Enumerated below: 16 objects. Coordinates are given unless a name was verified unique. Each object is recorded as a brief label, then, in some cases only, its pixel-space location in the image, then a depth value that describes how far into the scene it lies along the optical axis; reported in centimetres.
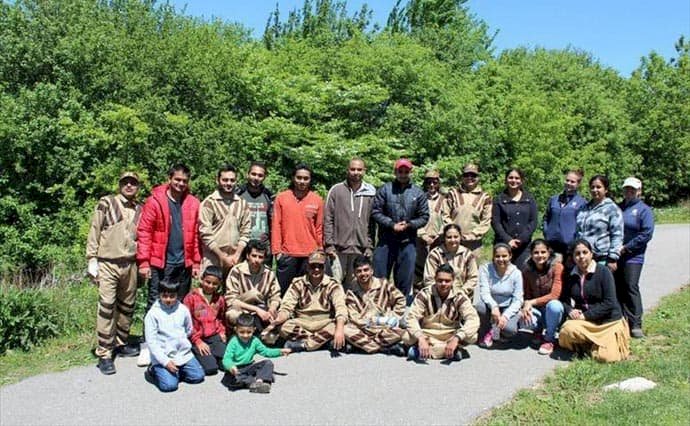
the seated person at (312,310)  659
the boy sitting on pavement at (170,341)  553
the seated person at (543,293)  656
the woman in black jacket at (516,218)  744
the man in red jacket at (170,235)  623
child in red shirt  593
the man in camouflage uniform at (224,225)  680
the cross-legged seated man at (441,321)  626
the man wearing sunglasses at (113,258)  616
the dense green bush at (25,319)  679
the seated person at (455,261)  699
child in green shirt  546
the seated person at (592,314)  618
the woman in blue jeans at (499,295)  667
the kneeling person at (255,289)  655
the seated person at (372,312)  649
